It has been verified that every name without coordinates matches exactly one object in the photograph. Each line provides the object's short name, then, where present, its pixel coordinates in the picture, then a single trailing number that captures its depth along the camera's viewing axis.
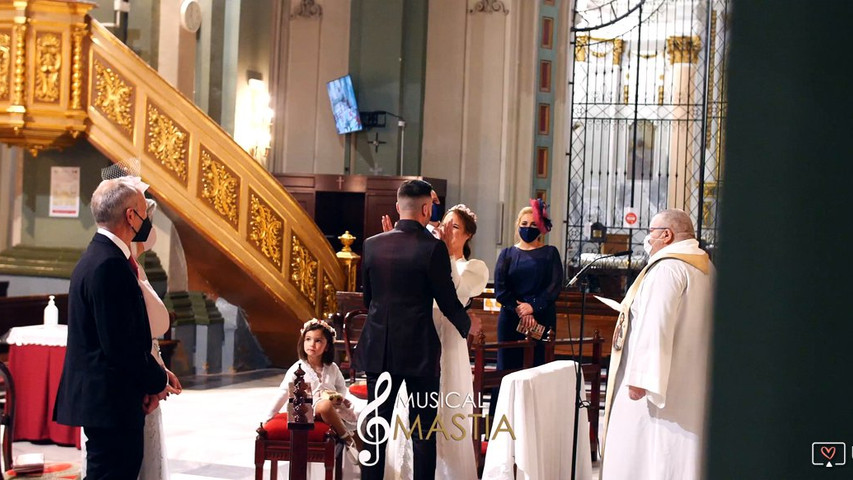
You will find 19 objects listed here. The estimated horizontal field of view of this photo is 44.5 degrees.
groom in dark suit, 5.39
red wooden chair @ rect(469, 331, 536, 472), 6.48
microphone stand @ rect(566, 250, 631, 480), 4.76
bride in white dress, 5.97
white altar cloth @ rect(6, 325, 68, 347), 7.30
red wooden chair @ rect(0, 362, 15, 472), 6.23
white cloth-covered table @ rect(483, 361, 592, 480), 5.45
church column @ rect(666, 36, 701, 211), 20.38
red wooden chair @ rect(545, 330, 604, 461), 7.23
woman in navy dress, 7.50
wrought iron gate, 20.25
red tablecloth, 7.36
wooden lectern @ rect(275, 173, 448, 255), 15.24
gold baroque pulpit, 9.56
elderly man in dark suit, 4.10
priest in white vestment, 5.05
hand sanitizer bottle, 7.53
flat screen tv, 16.16
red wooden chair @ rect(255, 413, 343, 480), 5.19
